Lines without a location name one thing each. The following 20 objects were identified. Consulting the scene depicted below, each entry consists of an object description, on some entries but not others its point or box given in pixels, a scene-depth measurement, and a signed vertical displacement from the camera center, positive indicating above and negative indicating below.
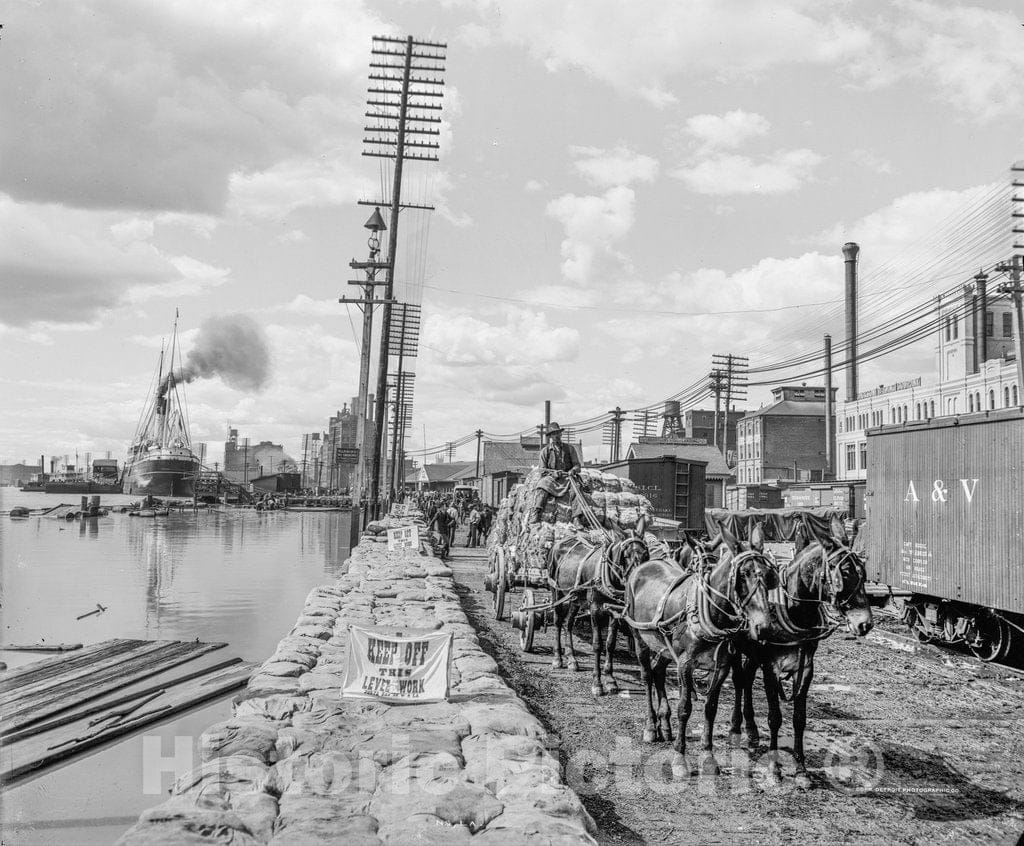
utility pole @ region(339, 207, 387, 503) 27.84 +6.72
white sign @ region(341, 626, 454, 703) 7.57 -1.58
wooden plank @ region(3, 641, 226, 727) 11.77 -3.31
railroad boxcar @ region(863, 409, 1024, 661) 12.34 -0.08
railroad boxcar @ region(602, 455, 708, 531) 25.67 +0.80
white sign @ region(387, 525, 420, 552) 23.00 -1.19
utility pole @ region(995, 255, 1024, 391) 25.44 +7.59
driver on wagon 14.23 +0.74
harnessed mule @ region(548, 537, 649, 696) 10.33 -1.05
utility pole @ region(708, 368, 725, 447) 57.95 +9.34
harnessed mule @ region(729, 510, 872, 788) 7.32 -0.96
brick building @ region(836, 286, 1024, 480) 45.47 +8.33
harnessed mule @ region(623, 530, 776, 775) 7.18 -1.03
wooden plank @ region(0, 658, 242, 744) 10.88 -3.37
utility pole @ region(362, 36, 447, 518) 26.67 +12.76
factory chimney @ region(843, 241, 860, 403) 52.66 +14.49
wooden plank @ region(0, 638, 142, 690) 13.98 -3.32
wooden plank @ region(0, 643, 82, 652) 16.81 -3.46
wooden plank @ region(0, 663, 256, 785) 9.85 -3.39
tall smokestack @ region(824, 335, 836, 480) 50.53 +5.10
